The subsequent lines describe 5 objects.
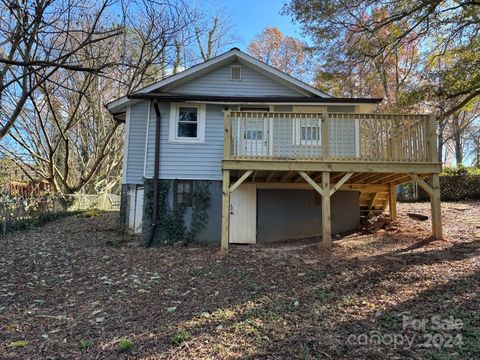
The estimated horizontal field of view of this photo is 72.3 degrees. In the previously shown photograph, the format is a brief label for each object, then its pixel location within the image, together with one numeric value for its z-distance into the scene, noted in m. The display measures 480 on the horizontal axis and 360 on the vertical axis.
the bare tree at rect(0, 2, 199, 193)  15.36
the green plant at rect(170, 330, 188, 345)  3.72
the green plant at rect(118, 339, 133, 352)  3.63
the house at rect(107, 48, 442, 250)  8.99
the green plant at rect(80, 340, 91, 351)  3.68
